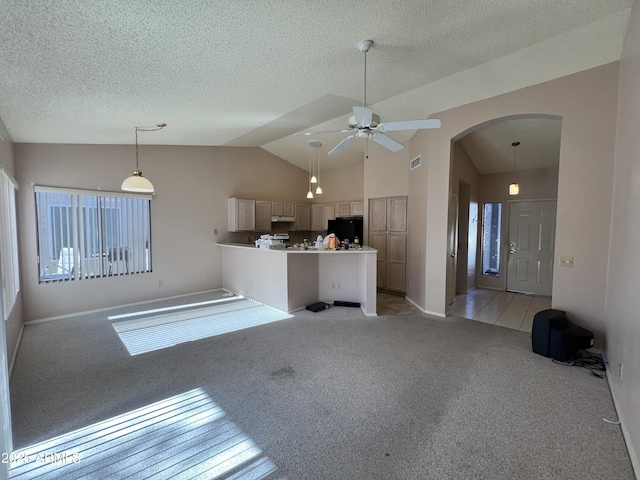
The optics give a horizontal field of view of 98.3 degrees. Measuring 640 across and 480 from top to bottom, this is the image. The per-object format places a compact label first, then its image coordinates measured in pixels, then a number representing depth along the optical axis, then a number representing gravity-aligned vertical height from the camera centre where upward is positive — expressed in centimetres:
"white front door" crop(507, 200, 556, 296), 564 -42
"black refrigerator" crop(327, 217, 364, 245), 646 -7
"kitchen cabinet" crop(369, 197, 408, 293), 579 -28
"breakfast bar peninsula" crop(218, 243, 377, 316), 443 -91
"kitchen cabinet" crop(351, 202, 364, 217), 691 +41
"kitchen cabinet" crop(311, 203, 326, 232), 781 +22
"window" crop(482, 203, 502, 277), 627 -28
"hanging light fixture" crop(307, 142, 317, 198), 636 +164
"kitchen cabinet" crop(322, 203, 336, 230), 749 +32
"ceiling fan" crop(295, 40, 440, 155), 255 +97
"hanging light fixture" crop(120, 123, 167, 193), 370 +53
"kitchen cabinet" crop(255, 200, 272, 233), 665 +21
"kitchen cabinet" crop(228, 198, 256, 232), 627 +24
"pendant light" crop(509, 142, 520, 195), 508 +72
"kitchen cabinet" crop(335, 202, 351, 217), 715 +42
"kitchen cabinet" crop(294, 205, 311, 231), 768 +20
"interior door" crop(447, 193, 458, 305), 445 -34
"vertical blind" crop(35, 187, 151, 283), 418 -17
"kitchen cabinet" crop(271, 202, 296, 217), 699 +41
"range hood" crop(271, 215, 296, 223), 697 +15
